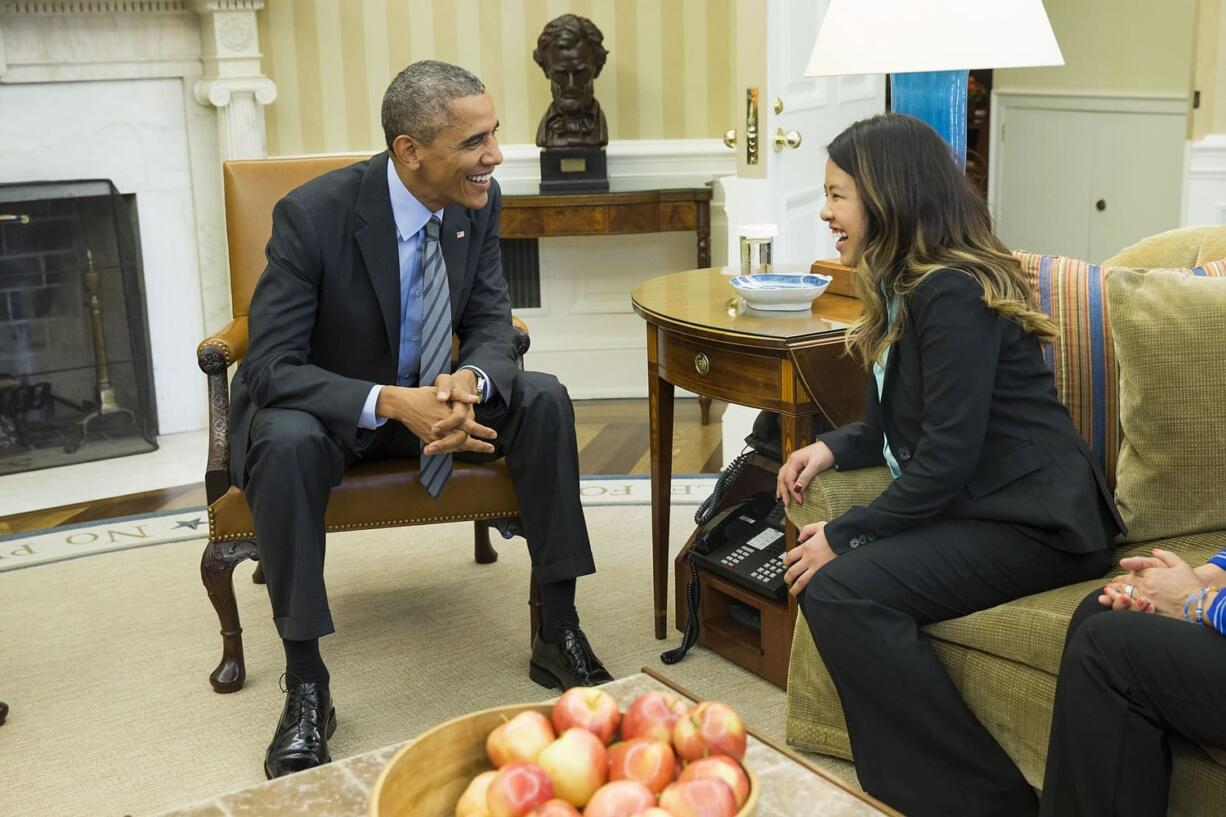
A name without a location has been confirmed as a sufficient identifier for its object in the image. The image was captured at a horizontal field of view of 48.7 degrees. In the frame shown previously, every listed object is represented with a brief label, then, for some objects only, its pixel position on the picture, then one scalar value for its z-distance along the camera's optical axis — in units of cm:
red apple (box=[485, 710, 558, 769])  131
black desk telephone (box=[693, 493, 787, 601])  254
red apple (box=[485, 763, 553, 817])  121
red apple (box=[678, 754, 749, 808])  123
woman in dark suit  195
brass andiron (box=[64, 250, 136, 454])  436
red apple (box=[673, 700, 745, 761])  129
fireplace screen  426
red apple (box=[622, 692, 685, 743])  130
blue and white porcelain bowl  245
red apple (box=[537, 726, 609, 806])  124
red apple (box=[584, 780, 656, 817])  119
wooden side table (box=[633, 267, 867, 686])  232
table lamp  236
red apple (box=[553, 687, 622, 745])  132
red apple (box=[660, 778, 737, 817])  118
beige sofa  170
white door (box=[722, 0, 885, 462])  337
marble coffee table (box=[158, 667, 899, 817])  140
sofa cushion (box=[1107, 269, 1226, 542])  202
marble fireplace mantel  419
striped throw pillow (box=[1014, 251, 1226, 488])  219
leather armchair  246
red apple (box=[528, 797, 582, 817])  118
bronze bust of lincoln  436
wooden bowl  130
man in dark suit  231
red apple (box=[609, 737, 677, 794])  124
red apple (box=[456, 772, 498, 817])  125
